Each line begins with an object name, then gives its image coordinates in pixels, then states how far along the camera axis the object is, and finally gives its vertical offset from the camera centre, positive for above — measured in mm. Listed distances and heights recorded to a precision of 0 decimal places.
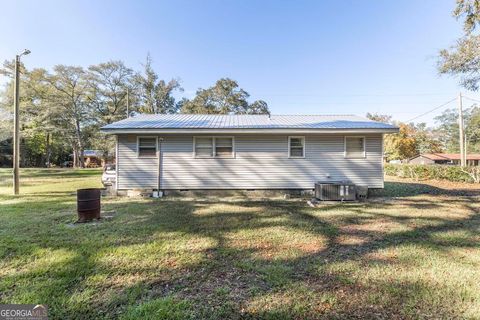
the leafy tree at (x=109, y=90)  29500 +9124
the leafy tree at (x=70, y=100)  27984 +7415
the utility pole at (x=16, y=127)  9715 +1439
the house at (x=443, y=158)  45094 +757
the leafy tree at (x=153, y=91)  29500 +8915
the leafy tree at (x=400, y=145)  30844 +2184
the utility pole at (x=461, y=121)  17609 +3077
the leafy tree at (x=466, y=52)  9141 +4672
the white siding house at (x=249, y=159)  9352 +128
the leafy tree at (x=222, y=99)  31109 +8189
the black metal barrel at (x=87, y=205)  5684 -994
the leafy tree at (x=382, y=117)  37875 +7096
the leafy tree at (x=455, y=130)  50153 +7474
